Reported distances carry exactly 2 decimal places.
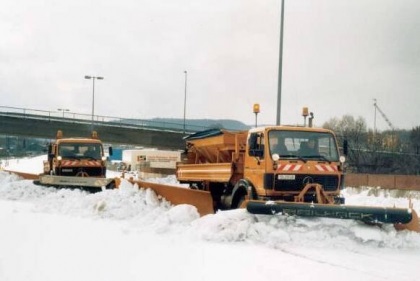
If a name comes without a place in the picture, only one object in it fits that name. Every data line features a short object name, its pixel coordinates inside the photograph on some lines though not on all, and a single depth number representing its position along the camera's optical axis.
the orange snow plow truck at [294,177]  11.65
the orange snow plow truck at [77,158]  25.59
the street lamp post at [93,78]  65.09
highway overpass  56.97
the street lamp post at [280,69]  22.43
